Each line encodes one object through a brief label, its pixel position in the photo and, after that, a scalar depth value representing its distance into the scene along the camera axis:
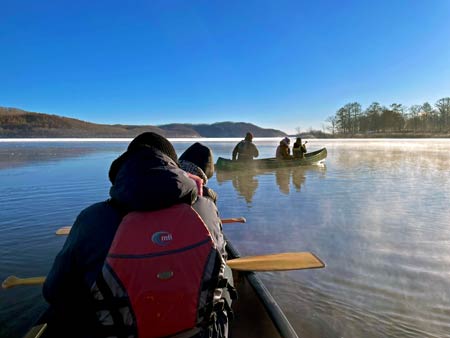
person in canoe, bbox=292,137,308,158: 16.84
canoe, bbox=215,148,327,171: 14.34
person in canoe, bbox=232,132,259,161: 14.80
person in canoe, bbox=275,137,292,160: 15.87
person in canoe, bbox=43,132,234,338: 1.47
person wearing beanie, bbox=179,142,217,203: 3.06
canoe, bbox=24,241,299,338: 2.16
